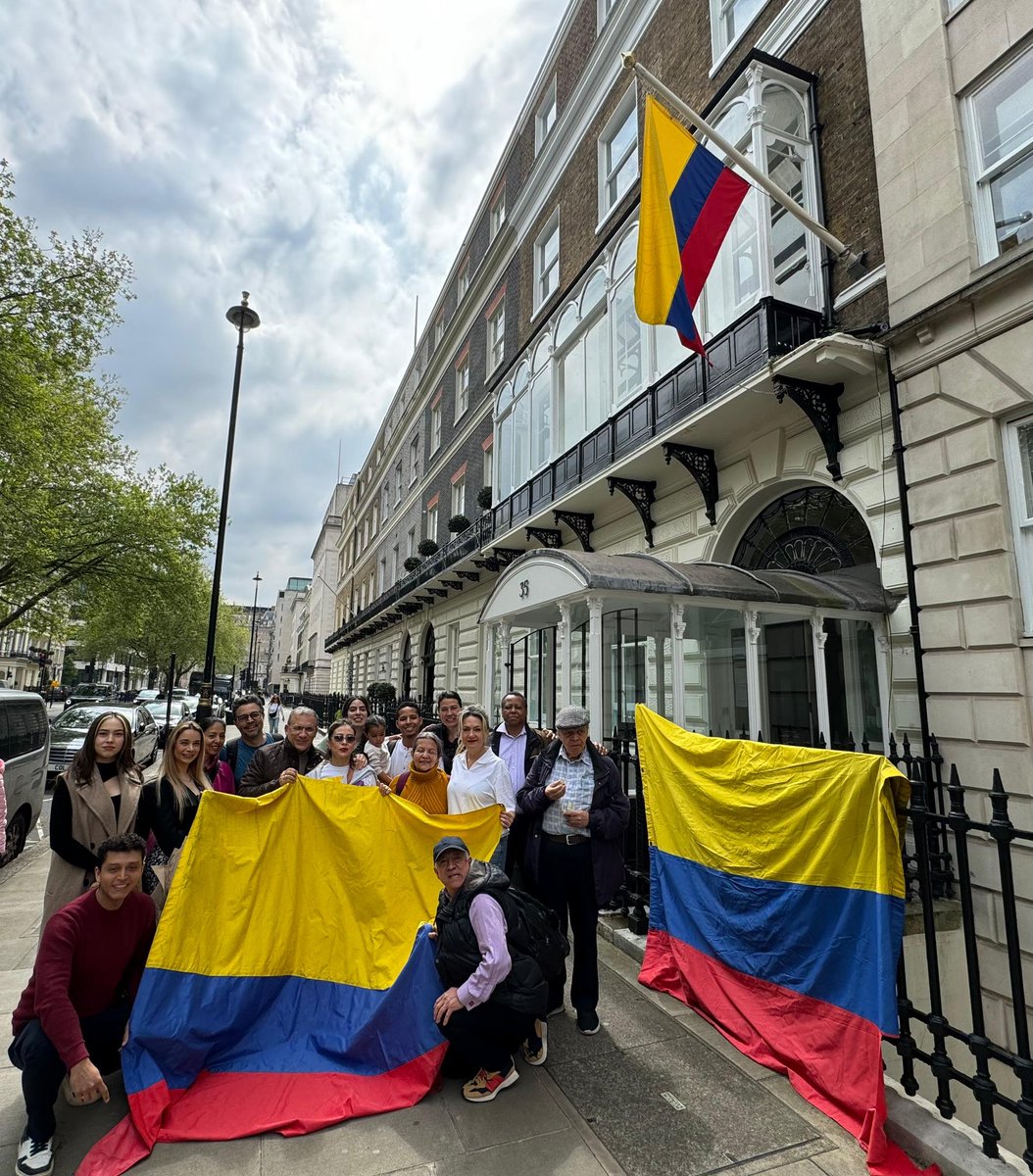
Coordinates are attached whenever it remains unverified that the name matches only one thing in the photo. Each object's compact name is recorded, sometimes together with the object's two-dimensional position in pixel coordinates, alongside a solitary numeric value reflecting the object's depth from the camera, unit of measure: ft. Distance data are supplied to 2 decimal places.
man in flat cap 13.65
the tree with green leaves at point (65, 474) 51.06
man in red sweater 9.52
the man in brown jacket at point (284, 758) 16.37
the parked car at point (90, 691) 123.12
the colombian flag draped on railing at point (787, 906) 10.80
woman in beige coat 12.30
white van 27.17
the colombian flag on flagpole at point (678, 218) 25.48
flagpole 23.62
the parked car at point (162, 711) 74.23
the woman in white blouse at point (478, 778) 15.69
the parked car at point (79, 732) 46.29
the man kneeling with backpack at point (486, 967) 10.84
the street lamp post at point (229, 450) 54.60
